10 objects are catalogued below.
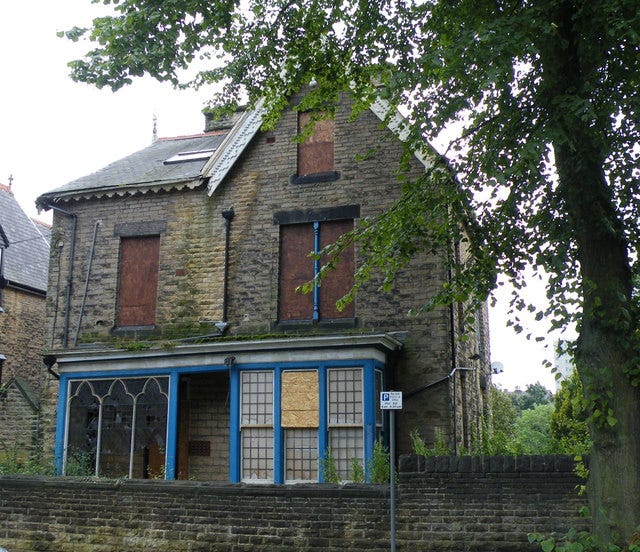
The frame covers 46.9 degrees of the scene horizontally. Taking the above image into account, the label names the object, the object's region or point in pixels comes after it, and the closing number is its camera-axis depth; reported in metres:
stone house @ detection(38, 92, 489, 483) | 14.80
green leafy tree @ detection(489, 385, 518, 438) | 24.02
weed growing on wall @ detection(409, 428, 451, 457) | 11.79
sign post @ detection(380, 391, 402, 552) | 9.91
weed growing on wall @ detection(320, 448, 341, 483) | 12.70
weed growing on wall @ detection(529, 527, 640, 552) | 7.35
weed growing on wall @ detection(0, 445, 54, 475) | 14.38
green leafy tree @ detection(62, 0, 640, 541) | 7.85
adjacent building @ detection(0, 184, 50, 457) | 21.77
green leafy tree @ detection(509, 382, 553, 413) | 76.33
